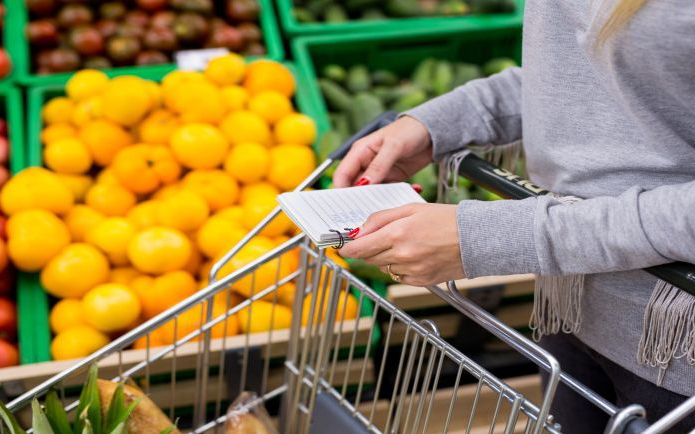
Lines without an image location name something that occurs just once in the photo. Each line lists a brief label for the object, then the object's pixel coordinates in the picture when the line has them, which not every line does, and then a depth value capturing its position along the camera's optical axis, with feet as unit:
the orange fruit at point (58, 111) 6.61
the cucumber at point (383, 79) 8.13
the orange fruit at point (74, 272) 5.14
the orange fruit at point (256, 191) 5.93
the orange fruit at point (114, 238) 5.36
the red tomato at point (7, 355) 4.95
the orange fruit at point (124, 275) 5.36
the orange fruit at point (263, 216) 5.59
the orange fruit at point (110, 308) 4.86
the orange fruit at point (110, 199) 5.80
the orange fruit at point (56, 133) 6.36
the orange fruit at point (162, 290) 5.12
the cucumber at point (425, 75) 7.90
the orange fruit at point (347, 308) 4.89
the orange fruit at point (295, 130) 6.42
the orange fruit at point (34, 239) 5.24
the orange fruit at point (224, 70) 6.80
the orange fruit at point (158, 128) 6.21
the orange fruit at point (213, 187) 5.79
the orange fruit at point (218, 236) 5.36
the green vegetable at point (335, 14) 8.40
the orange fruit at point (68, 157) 6.02
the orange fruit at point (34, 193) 5.52
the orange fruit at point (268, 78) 6.88
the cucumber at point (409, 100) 7.30
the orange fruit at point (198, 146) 5.88
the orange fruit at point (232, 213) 5.61
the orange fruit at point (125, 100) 6.17
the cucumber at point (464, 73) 8.08
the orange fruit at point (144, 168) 5.87
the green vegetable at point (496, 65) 8.20
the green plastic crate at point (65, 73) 7.07
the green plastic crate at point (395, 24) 8.10
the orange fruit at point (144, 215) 5.60
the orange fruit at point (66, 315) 5.10
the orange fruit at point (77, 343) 4.92
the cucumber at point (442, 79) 7.95
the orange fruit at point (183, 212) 5.45
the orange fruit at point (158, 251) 5.15
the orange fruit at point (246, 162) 5.98
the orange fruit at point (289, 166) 6.13
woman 2.34
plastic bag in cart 3.80
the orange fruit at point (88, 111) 6.34
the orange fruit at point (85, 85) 6.62
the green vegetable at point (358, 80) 7.82
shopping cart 2.70
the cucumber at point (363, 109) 7.18
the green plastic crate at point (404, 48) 8.05
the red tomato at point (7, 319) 5.31
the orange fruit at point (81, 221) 5.62
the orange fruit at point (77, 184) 6.02
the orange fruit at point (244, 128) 6.22
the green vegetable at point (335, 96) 7.53
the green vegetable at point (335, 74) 7.92
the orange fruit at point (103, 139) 6.12
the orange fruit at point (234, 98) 6.59
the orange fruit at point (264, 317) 4.79
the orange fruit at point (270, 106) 6.59
